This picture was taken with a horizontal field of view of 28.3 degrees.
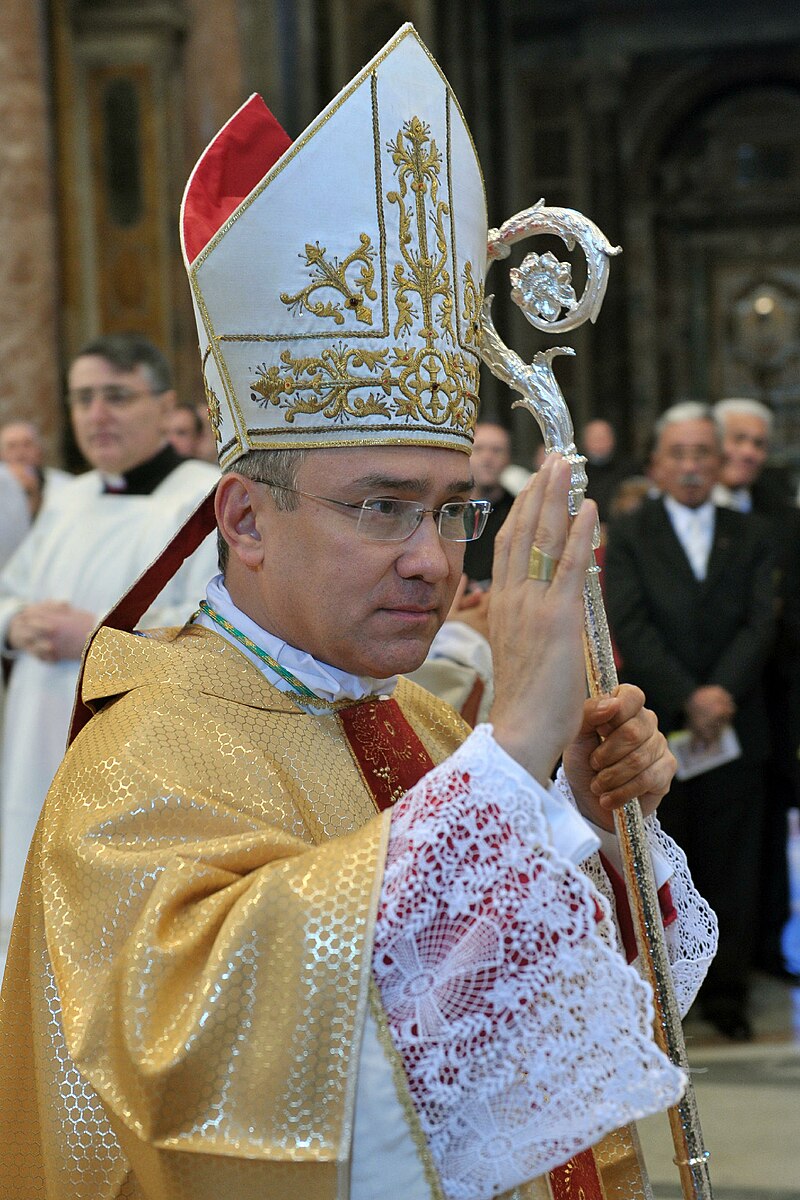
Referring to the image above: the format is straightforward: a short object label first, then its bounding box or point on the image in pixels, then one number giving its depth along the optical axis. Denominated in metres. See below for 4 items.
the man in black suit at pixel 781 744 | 5.84
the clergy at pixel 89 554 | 4.50
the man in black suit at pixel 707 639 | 5.28
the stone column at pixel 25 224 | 7.03
